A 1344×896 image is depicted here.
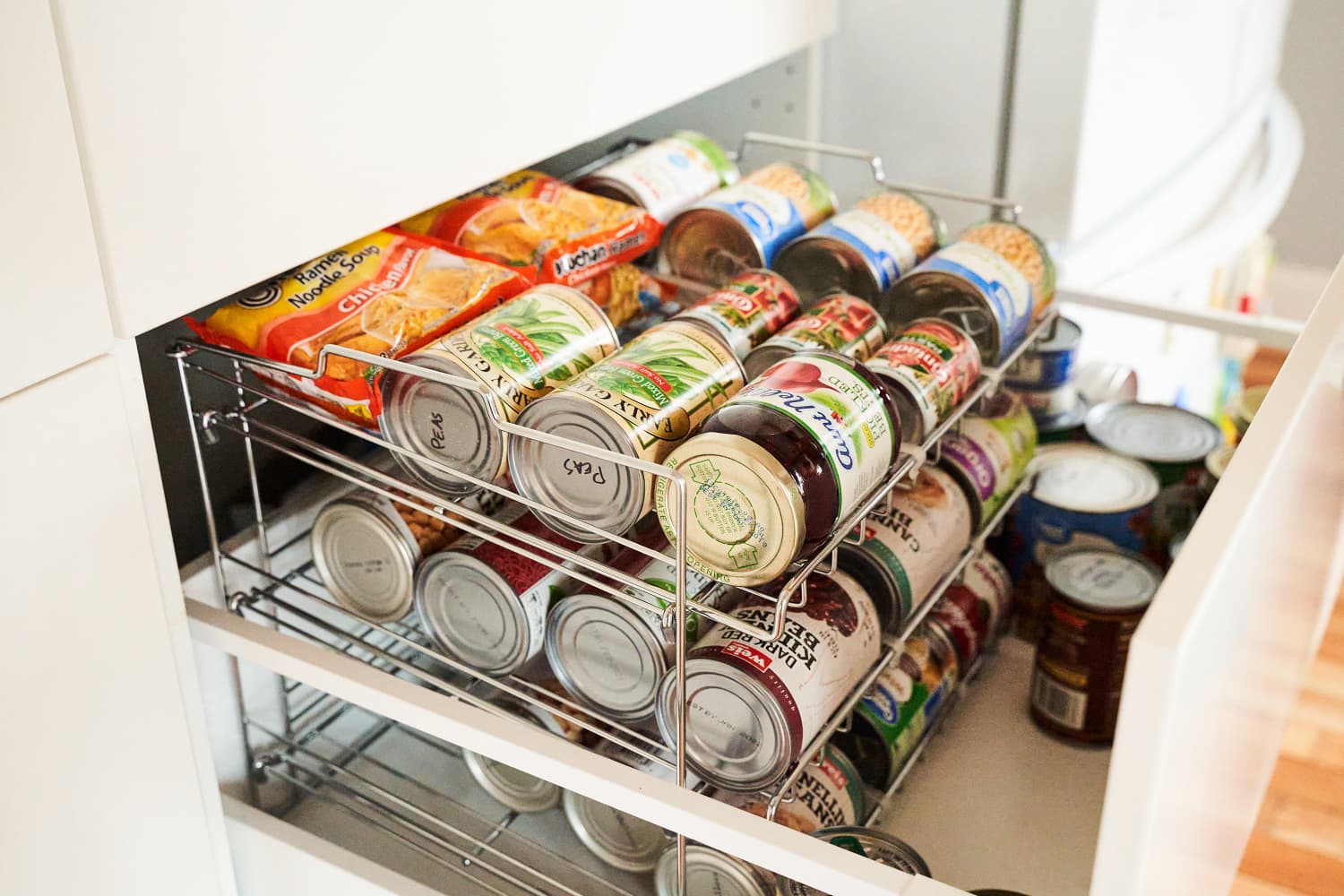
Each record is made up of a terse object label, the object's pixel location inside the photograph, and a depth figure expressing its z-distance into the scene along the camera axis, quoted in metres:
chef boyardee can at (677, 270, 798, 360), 0.97
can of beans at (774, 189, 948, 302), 1.11
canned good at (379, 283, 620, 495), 0.86
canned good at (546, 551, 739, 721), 0.90
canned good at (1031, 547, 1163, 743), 1.06
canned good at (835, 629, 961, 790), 1.03
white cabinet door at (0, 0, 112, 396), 0.66
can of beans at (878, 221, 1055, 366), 1.08
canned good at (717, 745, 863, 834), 0.97
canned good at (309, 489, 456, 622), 0.97
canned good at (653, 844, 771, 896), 0.92
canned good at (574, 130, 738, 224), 1.18
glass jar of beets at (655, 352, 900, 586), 0.79
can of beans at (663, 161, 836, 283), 1.14
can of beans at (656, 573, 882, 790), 0.87
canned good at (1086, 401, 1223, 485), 1.25
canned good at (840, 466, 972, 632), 1.00
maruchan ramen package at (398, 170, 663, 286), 1.05
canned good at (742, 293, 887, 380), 0.95
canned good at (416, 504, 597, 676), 0.93
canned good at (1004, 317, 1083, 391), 1.29
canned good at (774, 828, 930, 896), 0.89
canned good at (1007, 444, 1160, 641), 1.19
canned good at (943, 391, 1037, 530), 1.12
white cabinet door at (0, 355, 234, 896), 0.74
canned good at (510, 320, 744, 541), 0.82
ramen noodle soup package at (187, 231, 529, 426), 0.90
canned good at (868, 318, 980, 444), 0.96
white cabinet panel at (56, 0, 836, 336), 0.71
